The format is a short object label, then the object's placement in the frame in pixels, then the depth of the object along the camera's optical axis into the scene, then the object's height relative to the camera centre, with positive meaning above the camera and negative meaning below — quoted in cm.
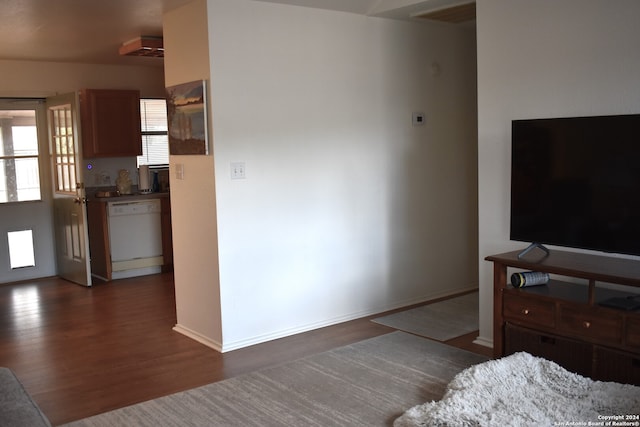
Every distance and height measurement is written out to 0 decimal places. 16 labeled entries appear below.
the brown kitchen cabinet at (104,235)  677 -81
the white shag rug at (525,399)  290 -121
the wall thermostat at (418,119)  526 +27
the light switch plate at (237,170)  429 -9
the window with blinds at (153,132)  759 +33
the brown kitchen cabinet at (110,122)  696 +43
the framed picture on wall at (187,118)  423 +28
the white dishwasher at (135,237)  687 -85
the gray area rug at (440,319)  457 -128
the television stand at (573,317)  309 -88
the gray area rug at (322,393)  321 -131
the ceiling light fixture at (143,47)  551 +99
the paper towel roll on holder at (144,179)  721 -22
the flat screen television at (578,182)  319 -19
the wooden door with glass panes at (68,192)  642 -32
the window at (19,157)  686 +7
